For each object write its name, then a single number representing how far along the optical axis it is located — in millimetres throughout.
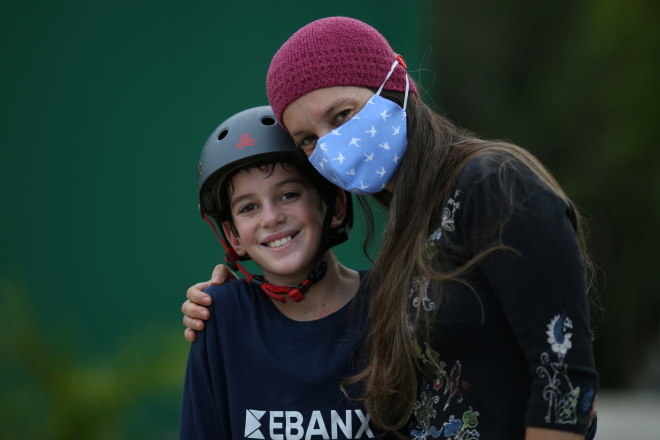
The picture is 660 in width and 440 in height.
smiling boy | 6469
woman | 4941
